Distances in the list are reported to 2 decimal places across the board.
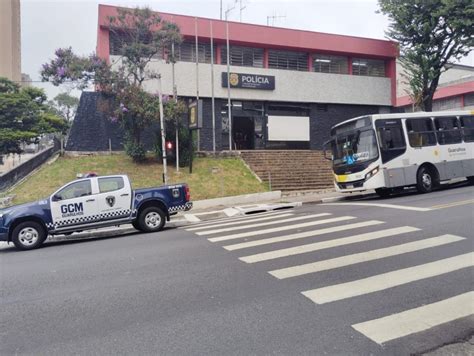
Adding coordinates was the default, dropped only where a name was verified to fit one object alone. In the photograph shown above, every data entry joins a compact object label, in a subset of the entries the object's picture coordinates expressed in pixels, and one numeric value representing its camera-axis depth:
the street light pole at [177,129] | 19.99
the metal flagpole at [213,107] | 24.75
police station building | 24.95
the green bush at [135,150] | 20.27
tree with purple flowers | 19.25
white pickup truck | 10.20
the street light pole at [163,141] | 16.05
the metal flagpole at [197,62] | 24.31
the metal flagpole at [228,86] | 25.05
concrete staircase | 20.83
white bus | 15.10
